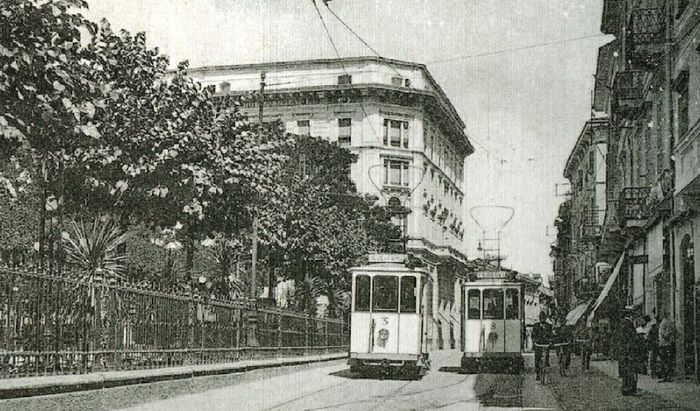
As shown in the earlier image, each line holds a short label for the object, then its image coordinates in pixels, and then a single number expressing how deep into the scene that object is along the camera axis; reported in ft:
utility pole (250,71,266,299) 70.67
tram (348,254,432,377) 65.51
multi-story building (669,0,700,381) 59.06
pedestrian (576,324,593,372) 84.69
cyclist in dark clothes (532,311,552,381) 66.28
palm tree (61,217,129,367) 62.08
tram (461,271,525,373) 78.23
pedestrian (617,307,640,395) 53.11
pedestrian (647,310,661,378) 69.50
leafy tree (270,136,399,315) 99.19
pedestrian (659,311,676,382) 65.72
